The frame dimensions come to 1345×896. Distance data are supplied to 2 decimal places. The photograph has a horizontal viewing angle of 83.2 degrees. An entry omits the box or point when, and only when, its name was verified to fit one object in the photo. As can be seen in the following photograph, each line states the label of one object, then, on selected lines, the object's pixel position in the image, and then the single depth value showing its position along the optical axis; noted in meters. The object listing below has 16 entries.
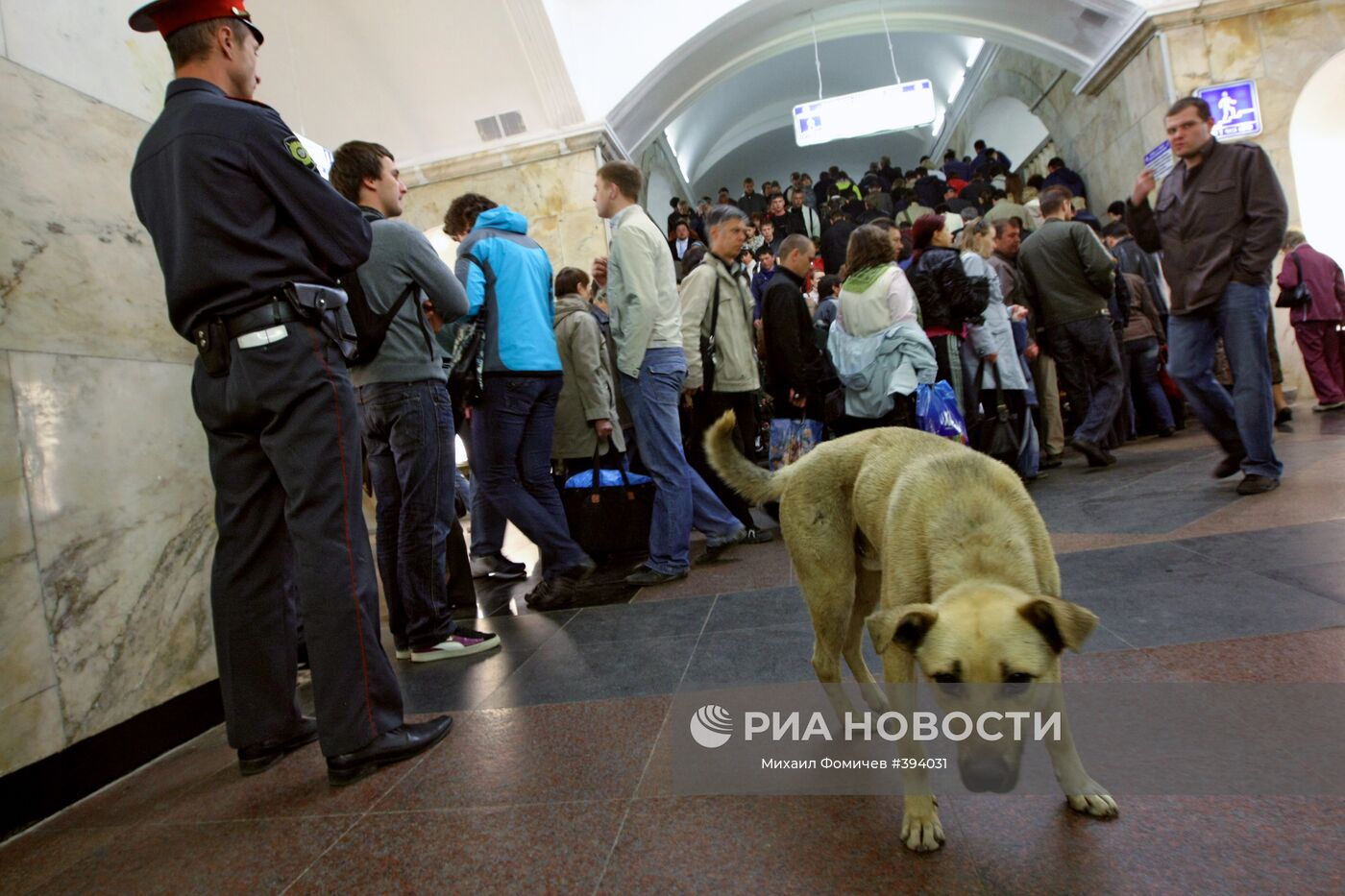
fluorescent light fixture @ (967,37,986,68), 17.06
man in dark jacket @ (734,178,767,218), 16.66
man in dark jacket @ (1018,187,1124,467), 6.38
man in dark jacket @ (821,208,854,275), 11.91
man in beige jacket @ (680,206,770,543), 5.16
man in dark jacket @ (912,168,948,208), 14.26
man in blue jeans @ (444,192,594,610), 4.19
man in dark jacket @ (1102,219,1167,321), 8.28
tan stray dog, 1.49
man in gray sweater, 3.31
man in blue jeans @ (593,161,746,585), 4.40
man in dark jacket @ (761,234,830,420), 5.27
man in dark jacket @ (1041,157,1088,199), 11.77
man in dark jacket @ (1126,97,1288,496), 4.31
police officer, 2.27
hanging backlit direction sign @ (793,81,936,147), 12.45
